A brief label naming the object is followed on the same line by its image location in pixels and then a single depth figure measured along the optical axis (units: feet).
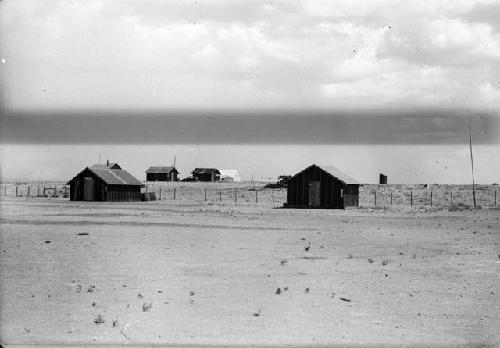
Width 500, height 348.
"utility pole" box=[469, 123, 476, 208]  192.65
